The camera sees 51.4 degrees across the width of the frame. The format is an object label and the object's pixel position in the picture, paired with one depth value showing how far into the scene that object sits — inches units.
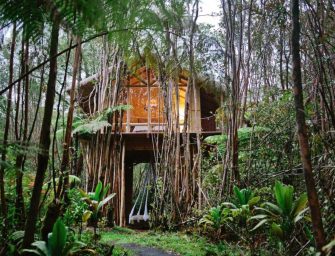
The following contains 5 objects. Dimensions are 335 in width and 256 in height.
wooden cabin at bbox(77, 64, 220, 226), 288.0
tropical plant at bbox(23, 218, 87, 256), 106.4
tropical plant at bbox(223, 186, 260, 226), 169.0
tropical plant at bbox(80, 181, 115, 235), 169.9
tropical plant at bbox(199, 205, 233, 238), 205.0
